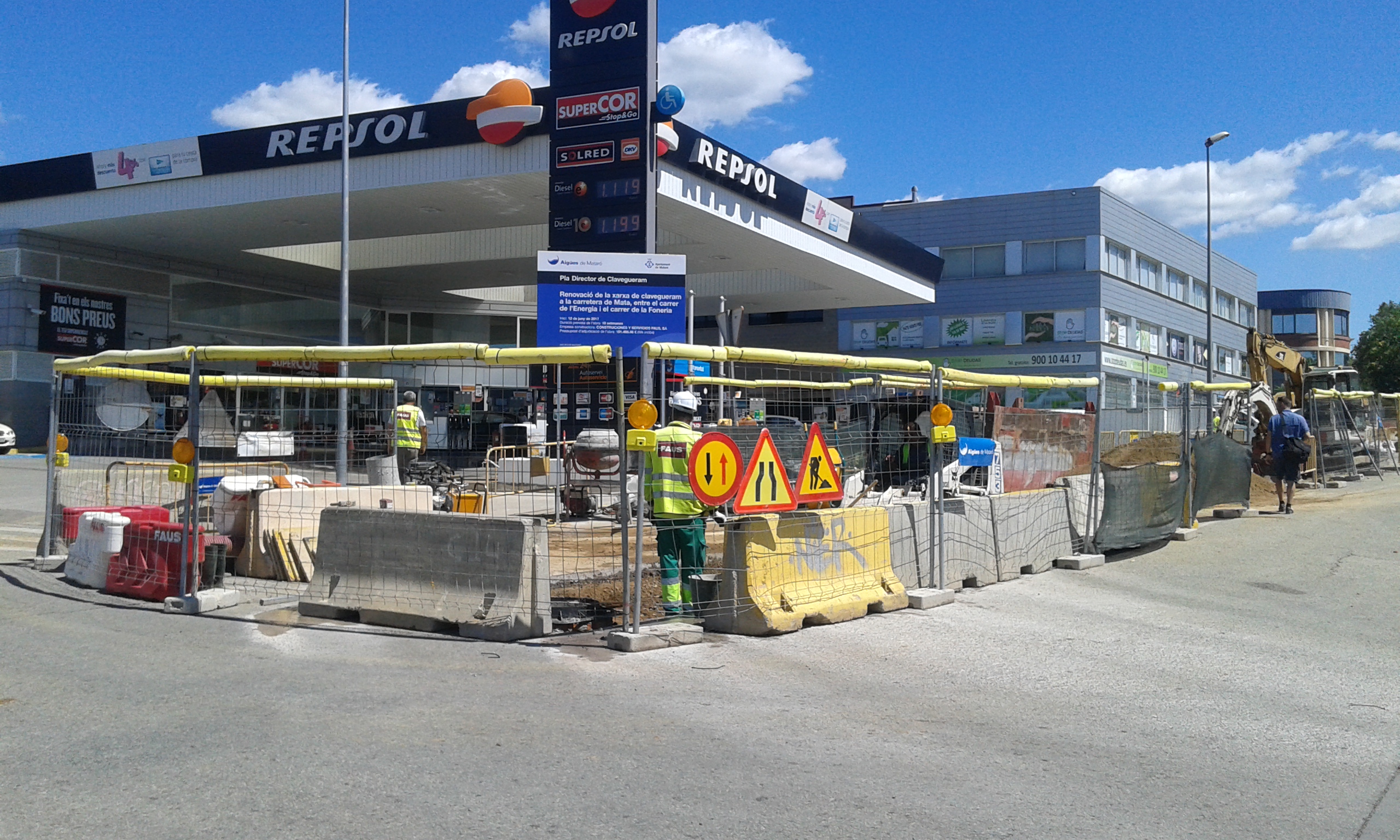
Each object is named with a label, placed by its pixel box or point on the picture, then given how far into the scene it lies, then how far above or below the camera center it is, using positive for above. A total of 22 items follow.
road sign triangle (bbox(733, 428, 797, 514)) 7.74 -0.45
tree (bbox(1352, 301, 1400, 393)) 65.69 +5.56
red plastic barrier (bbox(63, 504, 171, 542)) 9.79 -0.90
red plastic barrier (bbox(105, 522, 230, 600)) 8.73 -1.24
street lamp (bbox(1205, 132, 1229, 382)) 35.47 +4.33
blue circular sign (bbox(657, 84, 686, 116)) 18.00 +6.11
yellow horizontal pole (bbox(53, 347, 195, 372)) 8.80 +0.67
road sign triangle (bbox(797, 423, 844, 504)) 8.34 -0.39
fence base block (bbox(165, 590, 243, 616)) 8.34 -1.52
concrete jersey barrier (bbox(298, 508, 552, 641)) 7.44 -1.16
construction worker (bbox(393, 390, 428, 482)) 14.20 -0.05
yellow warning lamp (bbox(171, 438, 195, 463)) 8.40 -0.20
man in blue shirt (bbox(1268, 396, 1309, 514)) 15.90 -0.24
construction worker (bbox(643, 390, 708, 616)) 7.94 -0.69
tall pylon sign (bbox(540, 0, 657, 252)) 18.30 +5.85
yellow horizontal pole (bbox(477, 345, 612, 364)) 7.35 +0.58
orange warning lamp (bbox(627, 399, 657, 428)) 7.19 +0.11
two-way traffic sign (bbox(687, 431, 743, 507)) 7.59 -0.31
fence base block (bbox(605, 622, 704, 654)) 7.18 -1.58
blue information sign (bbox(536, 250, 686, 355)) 17.11 +2.36
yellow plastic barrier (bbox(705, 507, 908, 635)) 7.73 -1.19
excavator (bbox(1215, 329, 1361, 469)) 20.05 +1.00
